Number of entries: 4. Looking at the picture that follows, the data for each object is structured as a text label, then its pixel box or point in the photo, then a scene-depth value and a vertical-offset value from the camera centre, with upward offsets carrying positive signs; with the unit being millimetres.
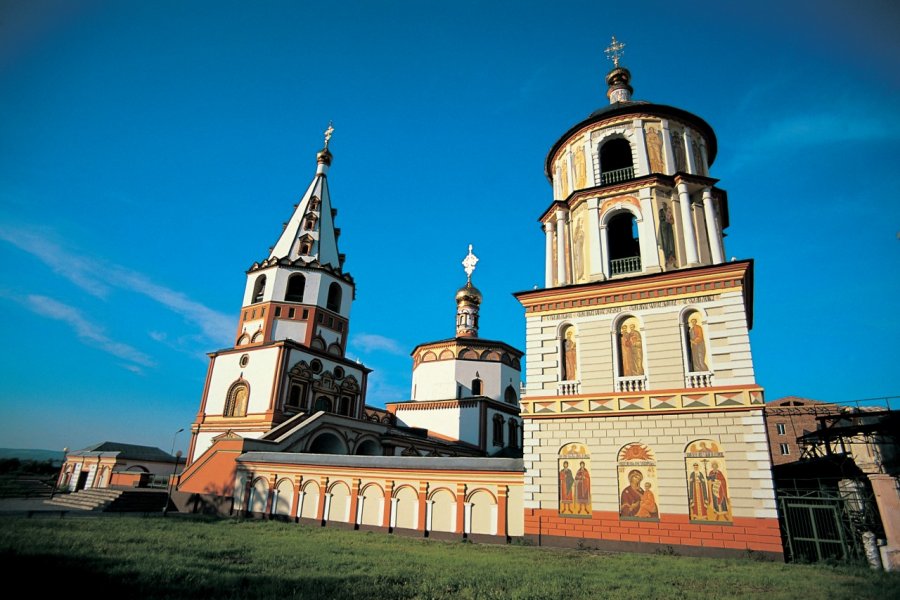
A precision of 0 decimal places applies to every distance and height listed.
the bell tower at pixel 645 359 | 11969 +3062
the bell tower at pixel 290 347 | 24828 +5769
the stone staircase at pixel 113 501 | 18419 -1912
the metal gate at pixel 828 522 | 10656 -938
